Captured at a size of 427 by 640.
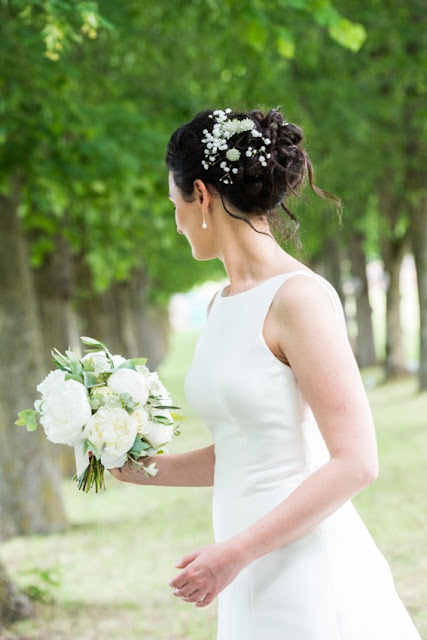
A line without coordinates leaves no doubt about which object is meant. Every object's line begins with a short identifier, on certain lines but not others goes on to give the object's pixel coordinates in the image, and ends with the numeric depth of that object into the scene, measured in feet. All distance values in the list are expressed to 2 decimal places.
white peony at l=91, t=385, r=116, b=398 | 17.17
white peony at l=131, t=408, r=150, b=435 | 17.12
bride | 14.18
